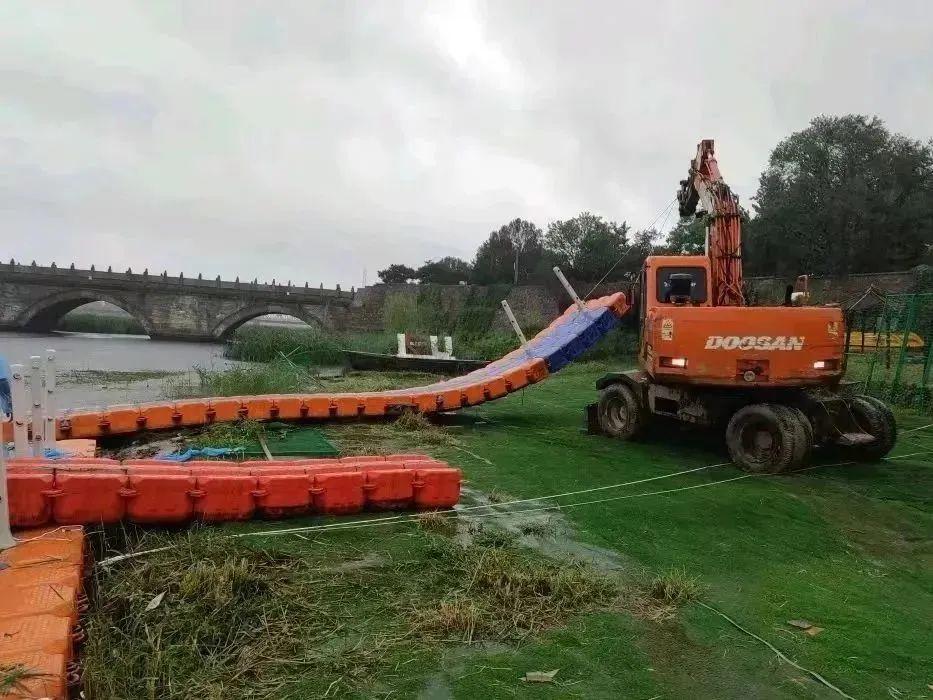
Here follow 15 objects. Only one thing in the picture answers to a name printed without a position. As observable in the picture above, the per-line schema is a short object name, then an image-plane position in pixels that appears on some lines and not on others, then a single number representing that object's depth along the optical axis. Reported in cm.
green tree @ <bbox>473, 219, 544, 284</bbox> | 6081
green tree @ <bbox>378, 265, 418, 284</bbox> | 7040
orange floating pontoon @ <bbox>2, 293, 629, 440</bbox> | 810
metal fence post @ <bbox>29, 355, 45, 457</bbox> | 504
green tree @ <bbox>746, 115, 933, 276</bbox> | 3394
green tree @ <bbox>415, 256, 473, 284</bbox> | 6444
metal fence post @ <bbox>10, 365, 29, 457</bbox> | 456
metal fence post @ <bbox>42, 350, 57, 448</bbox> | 574
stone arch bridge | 4881
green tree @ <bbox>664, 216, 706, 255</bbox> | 4153
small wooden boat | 2191
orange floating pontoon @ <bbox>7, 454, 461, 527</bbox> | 416
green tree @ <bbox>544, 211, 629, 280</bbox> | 4916
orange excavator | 705
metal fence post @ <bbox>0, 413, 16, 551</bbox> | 367
